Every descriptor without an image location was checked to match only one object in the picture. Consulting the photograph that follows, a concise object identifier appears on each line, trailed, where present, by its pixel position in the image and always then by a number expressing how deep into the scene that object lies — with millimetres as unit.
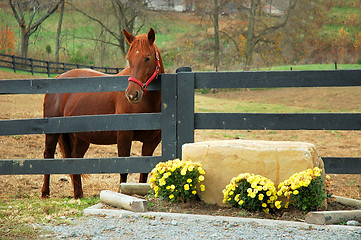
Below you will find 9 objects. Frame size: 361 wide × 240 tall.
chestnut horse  11242
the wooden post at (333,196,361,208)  9781
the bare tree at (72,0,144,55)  50844
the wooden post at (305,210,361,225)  8367
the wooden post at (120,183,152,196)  10609
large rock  9273
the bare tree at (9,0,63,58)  61219
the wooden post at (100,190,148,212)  9000
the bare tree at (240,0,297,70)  59312
